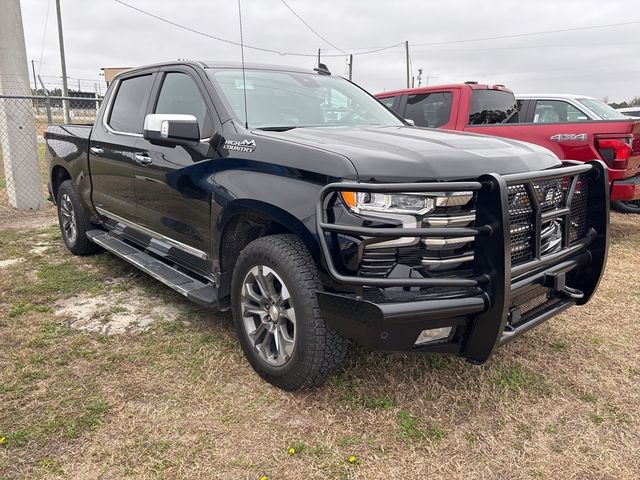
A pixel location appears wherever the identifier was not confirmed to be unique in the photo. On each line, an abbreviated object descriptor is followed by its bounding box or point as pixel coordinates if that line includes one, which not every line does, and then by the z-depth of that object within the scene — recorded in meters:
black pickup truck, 2.23
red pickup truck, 5.68
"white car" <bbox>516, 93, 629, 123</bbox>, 7.31
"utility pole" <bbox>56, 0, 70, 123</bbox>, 23.90
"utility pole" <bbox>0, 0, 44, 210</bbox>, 7.62
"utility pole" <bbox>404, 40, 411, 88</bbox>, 39.91
